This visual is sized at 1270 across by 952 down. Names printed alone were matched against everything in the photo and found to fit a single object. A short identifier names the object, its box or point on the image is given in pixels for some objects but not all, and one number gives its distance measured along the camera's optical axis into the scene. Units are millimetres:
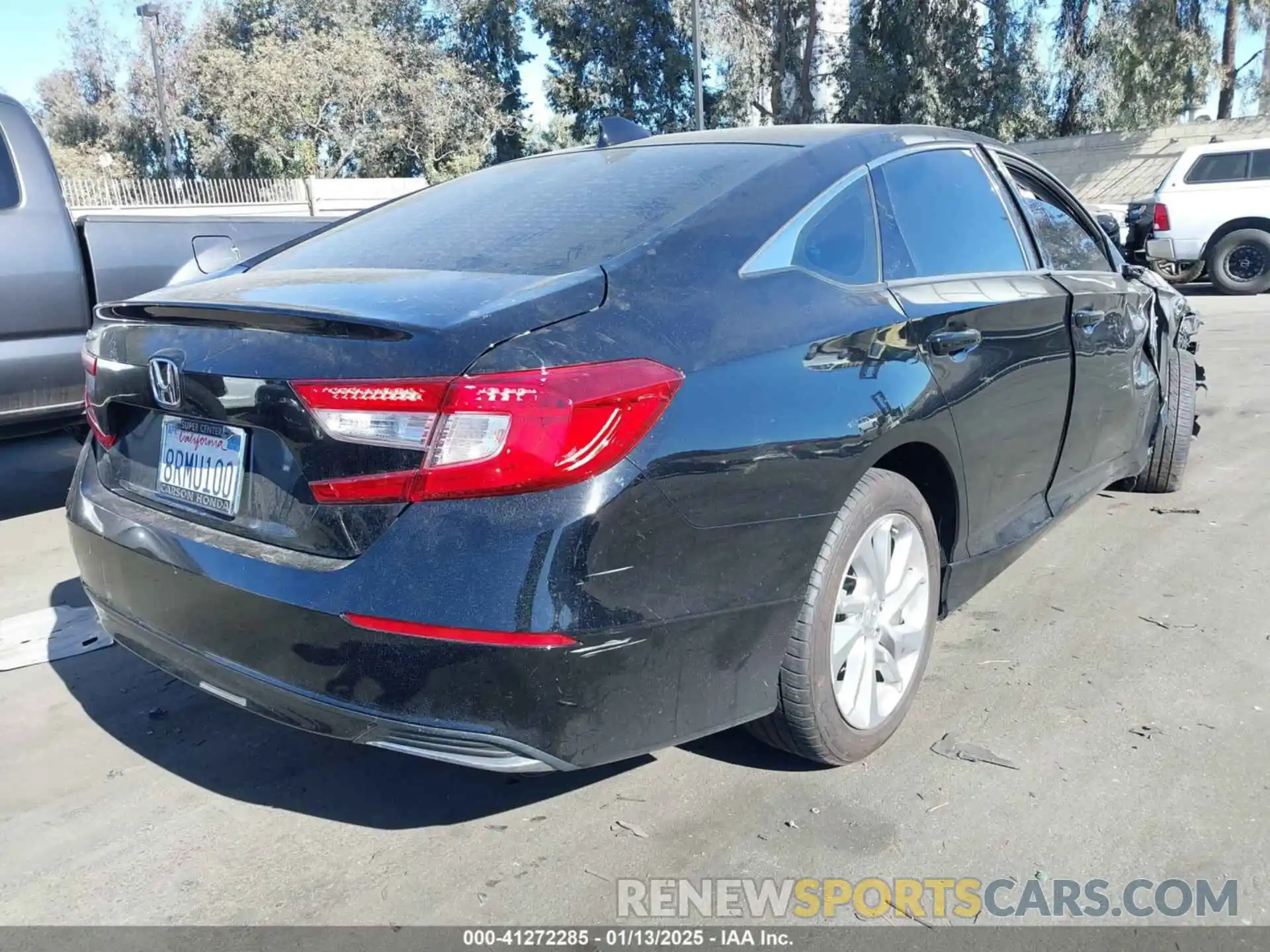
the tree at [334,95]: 31828
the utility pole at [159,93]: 28516
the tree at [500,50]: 34000
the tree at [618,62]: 32188
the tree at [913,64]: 27547
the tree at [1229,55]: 26750
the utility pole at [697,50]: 18406
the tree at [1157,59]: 25906
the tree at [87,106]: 38438
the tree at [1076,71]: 27031
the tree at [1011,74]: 27484
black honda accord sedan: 2082
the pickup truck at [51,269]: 5027
